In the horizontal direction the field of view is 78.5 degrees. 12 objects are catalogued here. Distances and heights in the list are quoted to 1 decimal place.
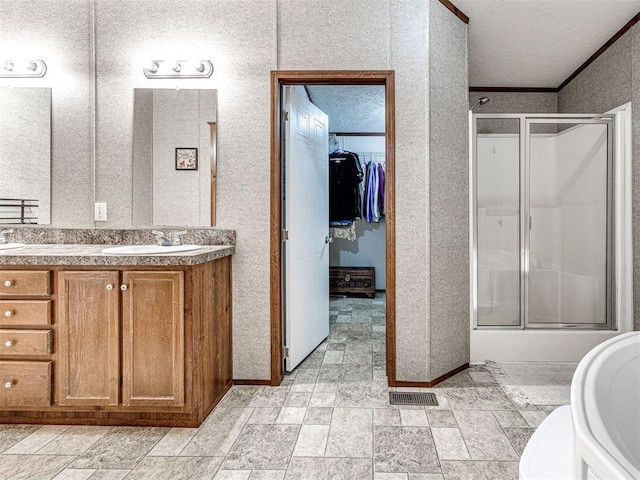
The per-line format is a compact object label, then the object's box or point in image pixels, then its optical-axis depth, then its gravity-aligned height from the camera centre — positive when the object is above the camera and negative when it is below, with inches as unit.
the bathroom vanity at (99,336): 80.8 -20.2
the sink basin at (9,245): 93.7 -1.5
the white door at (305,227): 113.6 +3.8
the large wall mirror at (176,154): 104.7 +22.8
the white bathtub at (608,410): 25.5 -13.9
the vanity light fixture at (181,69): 103.5 +45.1
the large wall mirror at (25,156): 104.5 +22.2
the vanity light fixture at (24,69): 104.3 +45.4
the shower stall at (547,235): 120.6 +1.1
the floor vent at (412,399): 94.0 -39.3
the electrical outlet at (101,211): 105.4 +7.5
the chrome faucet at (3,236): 102.2 +0.8
